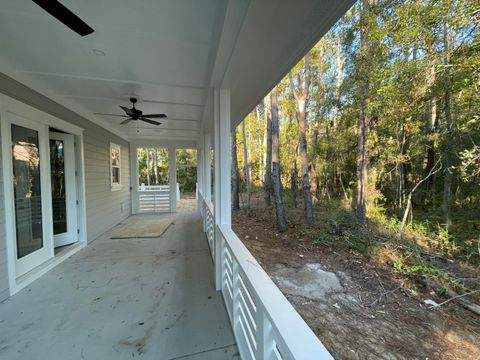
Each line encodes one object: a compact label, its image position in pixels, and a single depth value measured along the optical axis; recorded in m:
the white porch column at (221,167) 2.19
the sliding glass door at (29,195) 2.44
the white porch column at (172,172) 6.90
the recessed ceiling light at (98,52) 1.90
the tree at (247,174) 7.72
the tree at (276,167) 4.99
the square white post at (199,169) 6.50
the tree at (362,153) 4.49
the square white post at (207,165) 4.48
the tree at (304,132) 5.12
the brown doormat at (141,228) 4.47
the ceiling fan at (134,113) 3.07
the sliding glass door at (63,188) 3.44
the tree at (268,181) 7.38
